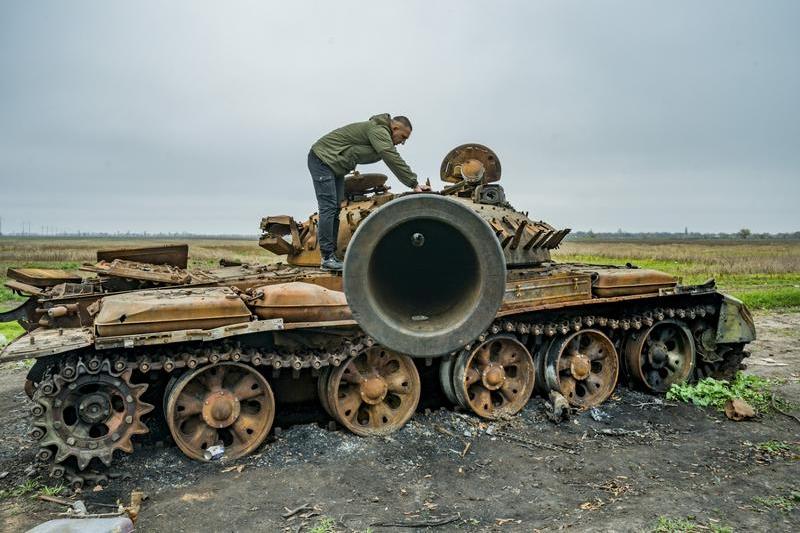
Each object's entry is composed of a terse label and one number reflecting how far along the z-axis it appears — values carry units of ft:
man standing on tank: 20.81
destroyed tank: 13.19
